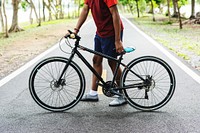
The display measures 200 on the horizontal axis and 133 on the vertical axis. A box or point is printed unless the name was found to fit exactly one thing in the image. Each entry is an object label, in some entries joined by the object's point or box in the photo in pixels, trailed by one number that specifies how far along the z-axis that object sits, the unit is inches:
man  189.0
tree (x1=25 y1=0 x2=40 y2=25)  1462.4
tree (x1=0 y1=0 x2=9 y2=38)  775.3
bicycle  200.2
